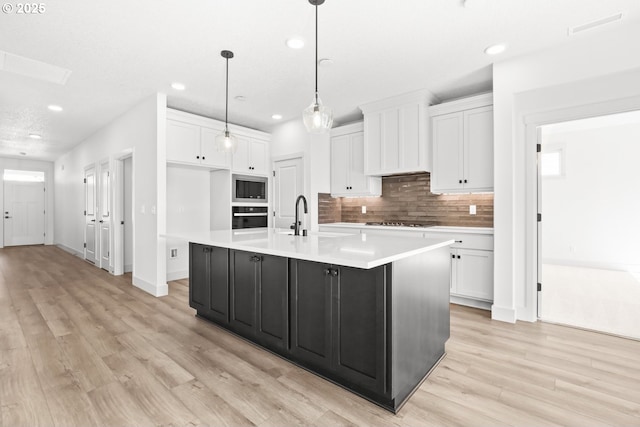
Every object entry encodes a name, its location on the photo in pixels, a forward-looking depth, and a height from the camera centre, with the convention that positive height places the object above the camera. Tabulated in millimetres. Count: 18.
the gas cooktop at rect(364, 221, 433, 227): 4535 -228
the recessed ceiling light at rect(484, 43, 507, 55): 2937 +1523
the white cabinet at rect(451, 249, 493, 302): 3545 -760
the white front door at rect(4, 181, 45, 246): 8914 -44
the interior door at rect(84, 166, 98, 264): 6477 -65
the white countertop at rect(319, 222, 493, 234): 3600 -252
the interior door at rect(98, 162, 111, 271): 5754 -115
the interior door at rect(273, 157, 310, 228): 5480 +384
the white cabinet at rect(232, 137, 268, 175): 5340 +932
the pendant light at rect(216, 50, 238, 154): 3322 +720
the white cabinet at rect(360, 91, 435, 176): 4133 +1031
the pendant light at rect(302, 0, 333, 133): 2385 +711
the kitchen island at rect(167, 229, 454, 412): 1770 -638
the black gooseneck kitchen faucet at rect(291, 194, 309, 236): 2918 -203
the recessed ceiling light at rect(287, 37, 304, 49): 2834 +1539
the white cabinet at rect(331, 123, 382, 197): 4961 +714
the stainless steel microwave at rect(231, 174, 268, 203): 5258 +374
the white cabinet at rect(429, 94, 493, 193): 3718 +784
